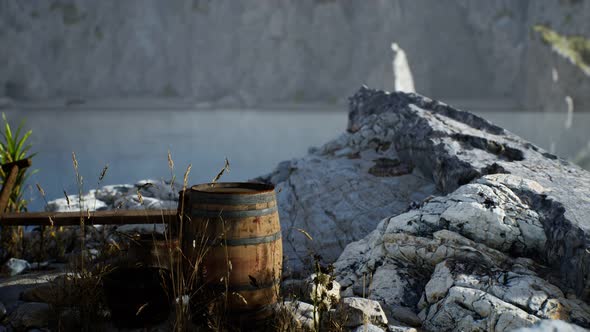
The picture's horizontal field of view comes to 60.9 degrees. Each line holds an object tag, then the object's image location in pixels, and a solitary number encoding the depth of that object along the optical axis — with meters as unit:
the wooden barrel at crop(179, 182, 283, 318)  3.92
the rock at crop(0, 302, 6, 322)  4.41
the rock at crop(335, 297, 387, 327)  3.97
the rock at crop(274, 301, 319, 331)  3.90
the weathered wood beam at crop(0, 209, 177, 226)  5.03
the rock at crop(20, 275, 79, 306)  4.44
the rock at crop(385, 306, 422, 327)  4.56
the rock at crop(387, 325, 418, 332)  4.08
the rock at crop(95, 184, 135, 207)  10.00
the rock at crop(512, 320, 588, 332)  2.44
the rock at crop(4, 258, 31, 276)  6.13
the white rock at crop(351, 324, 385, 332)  3.85
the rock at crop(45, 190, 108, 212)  9.28
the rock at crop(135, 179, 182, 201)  10.55
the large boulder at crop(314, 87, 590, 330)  4.37
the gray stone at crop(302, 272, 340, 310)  3.50
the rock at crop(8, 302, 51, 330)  4.24
